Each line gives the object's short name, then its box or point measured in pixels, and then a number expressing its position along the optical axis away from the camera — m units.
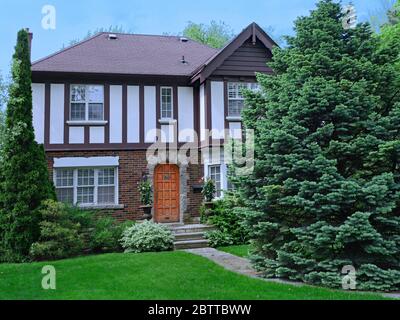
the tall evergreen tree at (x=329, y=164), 6.99
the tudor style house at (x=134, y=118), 13.70
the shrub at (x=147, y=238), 11.16
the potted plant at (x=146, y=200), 13.63
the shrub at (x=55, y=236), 10.17
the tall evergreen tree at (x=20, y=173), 10.32
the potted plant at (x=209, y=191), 13.71
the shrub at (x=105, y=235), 11.24
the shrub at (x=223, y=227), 12.05
